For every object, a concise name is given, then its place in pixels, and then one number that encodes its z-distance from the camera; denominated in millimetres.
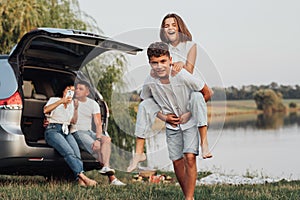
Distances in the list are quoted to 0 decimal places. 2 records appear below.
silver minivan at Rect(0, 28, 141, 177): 6133
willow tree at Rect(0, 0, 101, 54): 11977
